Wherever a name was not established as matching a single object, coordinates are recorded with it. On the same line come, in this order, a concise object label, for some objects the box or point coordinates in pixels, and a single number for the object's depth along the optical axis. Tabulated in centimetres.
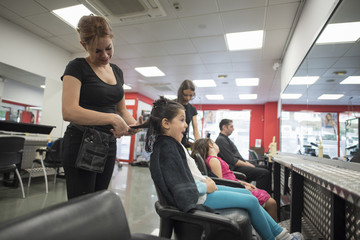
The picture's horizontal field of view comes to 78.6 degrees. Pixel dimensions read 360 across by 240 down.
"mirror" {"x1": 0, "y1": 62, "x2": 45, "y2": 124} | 472
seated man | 323
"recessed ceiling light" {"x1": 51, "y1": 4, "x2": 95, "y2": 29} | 355
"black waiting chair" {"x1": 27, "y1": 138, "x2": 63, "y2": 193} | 405
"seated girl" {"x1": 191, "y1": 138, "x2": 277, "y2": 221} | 204
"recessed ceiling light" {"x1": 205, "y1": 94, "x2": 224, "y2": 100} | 904
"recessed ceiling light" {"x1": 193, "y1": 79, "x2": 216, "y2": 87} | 708
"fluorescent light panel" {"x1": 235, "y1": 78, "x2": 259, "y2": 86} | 671
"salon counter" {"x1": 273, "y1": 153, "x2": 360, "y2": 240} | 96
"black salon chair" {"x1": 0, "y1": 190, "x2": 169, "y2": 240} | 41
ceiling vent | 319
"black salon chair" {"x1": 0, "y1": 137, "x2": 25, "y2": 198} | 314
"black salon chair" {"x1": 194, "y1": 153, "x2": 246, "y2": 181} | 190
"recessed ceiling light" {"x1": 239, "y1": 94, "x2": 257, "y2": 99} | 874
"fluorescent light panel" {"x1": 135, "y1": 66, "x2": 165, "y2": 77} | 625
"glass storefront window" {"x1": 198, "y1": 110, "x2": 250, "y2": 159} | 1072
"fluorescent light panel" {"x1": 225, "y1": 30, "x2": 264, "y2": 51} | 405
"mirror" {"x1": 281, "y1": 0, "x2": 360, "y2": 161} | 184
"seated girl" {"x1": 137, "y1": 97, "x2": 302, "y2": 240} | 113
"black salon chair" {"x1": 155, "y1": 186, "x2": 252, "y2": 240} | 94
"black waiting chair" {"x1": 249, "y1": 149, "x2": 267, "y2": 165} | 440
